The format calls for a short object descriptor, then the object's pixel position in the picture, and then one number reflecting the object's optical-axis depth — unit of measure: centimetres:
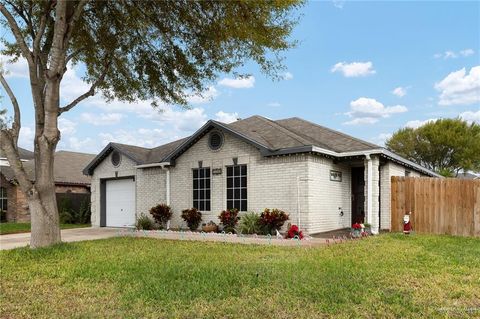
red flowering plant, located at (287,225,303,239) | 1299
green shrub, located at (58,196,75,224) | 2466
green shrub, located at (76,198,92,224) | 2480
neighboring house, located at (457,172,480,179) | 4503
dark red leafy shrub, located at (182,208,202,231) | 1658
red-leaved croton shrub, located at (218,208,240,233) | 1516
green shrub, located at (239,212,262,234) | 1427
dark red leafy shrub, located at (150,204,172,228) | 1756
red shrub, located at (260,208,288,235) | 1388
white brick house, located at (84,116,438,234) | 1433
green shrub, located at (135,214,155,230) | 1805
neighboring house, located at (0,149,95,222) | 2612
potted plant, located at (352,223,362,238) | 1331
